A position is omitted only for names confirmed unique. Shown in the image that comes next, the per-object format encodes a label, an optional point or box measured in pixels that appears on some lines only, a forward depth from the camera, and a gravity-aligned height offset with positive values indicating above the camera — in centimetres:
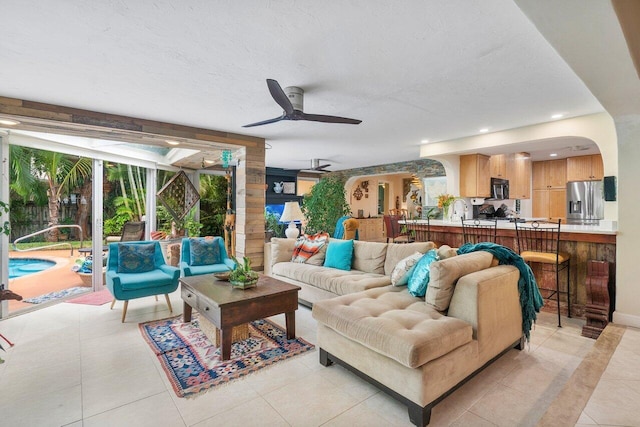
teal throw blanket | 273 -66
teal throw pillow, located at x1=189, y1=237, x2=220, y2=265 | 434 -54
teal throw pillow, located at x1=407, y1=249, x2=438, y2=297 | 268 -56
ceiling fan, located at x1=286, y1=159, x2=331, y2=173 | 781 +118
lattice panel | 651 +36
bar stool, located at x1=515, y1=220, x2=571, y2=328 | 353 -46
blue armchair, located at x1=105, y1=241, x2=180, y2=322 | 349 -72
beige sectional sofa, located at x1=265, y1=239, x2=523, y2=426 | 188 -79
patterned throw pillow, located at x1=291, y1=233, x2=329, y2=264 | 436 -49
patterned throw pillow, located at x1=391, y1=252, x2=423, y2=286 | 305 -57
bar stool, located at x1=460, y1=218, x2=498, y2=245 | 442 -30
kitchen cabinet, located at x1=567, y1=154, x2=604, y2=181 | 646 +89
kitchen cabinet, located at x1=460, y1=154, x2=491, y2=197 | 574 +65
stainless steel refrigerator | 650 +18
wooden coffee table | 263 -80
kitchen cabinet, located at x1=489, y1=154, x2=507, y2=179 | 614 +89
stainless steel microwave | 618 +45
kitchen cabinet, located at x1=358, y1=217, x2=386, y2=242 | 1027 -60
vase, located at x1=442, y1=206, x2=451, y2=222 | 602 -4
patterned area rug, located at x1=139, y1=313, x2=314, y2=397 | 237 -122
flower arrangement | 590 +21
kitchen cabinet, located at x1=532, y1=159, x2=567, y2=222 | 705 +49
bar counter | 342 -50
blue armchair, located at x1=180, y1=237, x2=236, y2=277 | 410 -69
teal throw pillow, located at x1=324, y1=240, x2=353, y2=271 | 401 -56
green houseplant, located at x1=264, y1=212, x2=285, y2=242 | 730 -33
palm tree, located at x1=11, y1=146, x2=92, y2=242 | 406 +56
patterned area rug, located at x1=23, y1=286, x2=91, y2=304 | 407 -113
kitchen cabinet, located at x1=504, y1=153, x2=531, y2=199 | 672 +80
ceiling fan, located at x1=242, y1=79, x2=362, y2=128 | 273 +91
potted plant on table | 301 -63
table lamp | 517 -7
